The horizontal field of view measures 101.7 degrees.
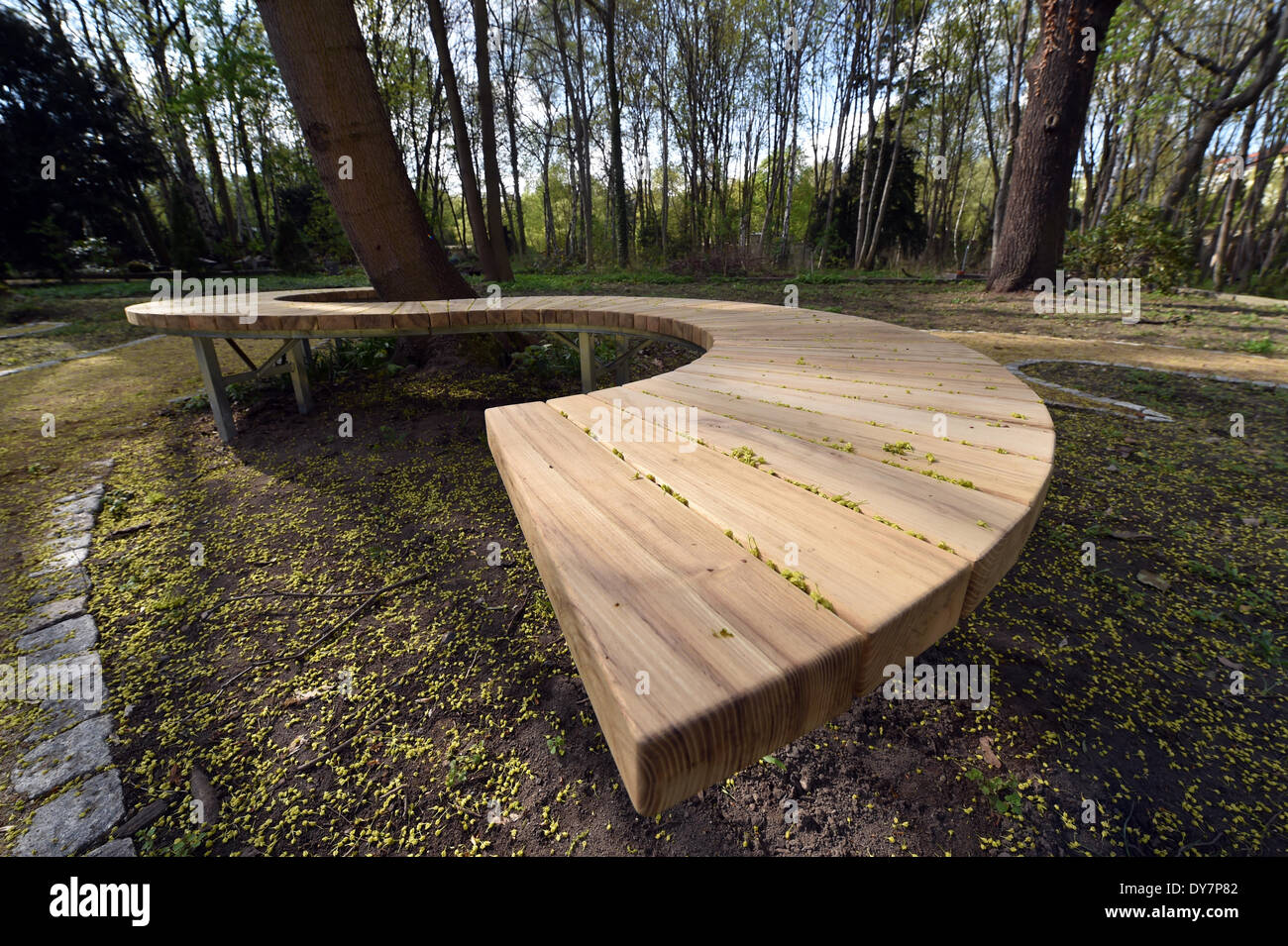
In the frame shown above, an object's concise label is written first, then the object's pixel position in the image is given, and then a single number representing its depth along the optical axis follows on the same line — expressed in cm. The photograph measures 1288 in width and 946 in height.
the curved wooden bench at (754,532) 54
